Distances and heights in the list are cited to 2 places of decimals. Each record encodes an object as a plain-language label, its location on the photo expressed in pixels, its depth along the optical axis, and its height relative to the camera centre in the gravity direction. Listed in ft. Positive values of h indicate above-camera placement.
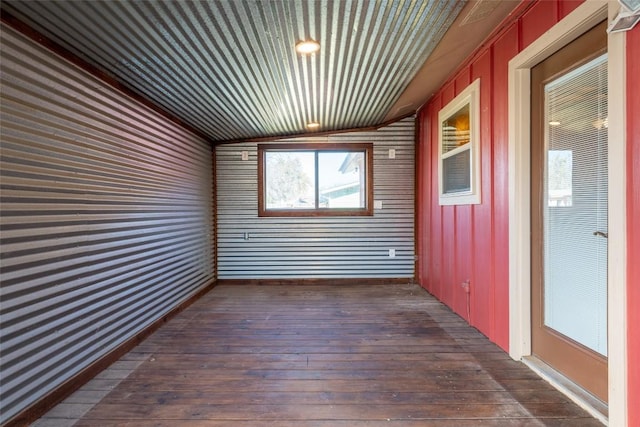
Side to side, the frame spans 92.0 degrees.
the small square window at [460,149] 9.43 +2.09
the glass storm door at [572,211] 5.79 -0.04
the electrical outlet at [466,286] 10.11 -2.52
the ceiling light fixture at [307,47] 7.23 +3.95
